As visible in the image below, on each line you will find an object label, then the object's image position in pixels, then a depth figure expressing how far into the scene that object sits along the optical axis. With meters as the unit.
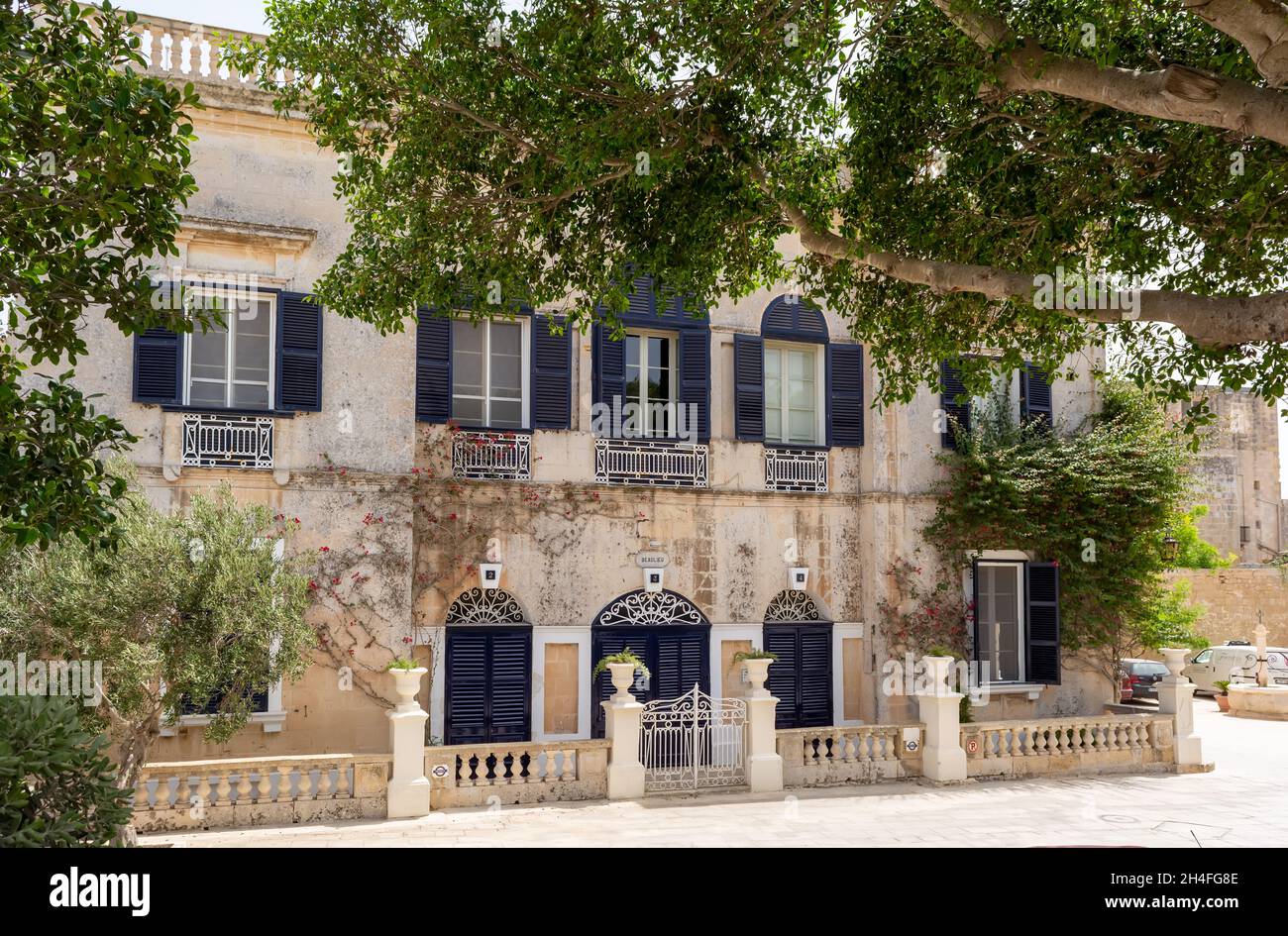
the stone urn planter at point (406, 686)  11.65
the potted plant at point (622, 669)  12.55
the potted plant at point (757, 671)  13.21
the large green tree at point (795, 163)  8.75
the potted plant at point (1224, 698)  23.76
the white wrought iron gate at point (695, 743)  12.89
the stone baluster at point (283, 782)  11.09
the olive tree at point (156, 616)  9.41
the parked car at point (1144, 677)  24.75
